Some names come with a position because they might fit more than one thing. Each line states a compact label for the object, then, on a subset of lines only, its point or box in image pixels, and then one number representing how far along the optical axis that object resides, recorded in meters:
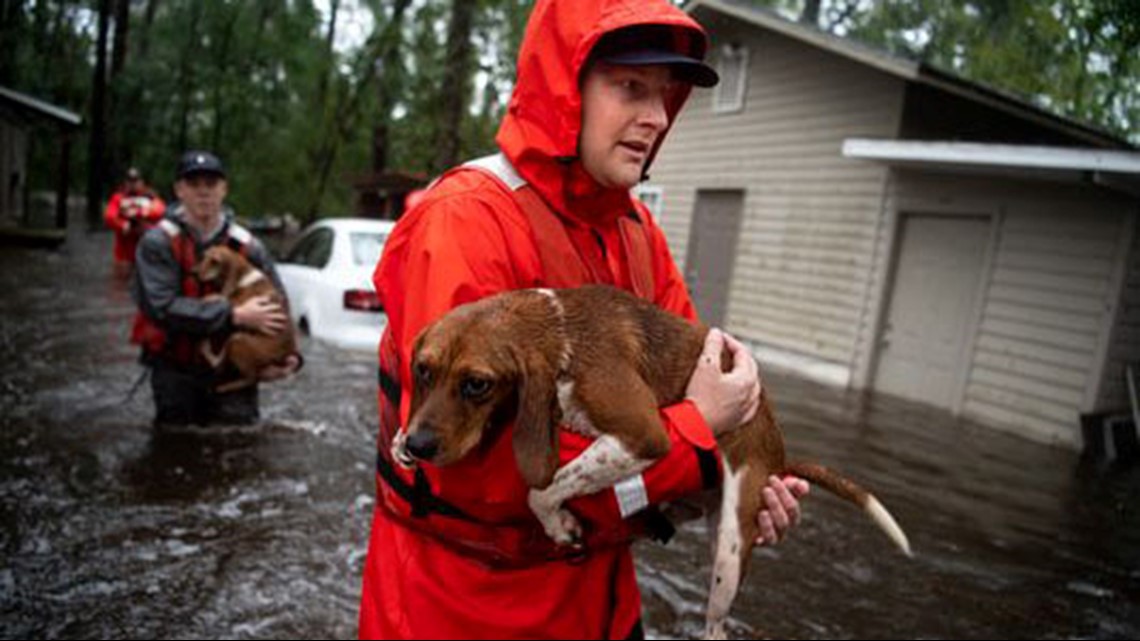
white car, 9.47
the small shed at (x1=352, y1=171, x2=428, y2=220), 19.03
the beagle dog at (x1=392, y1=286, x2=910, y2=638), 1.71
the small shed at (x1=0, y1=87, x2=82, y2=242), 17.17
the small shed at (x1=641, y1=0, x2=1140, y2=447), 10.30
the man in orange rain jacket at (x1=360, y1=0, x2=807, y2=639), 1.88
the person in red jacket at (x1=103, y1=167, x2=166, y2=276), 14.95
